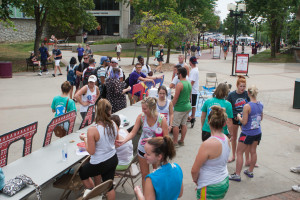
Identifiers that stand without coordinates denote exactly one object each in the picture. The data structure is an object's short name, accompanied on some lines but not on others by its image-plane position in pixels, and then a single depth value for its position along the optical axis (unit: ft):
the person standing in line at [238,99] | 19.57
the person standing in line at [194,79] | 27.21
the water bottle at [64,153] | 14.91
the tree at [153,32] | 68.13
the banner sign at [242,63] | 63.07
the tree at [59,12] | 64.34
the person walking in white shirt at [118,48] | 93.63
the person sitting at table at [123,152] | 16.47
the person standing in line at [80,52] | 71.72
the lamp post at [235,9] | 60.85
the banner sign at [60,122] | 17.02
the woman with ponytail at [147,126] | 15.35
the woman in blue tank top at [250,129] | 17.74
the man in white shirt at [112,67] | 28.14
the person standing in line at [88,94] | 24.07
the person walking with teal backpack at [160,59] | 69.78
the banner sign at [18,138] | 14.64
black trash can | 36.51
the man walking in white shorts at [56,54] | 55.18
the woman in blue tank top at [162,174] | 9.21
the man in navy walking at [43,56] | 59.83
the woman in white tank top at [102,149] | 13.37
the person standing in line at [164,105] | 19.67
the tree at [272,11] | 92.27
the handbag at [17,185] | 11.60
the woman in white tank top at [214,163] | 11.51
